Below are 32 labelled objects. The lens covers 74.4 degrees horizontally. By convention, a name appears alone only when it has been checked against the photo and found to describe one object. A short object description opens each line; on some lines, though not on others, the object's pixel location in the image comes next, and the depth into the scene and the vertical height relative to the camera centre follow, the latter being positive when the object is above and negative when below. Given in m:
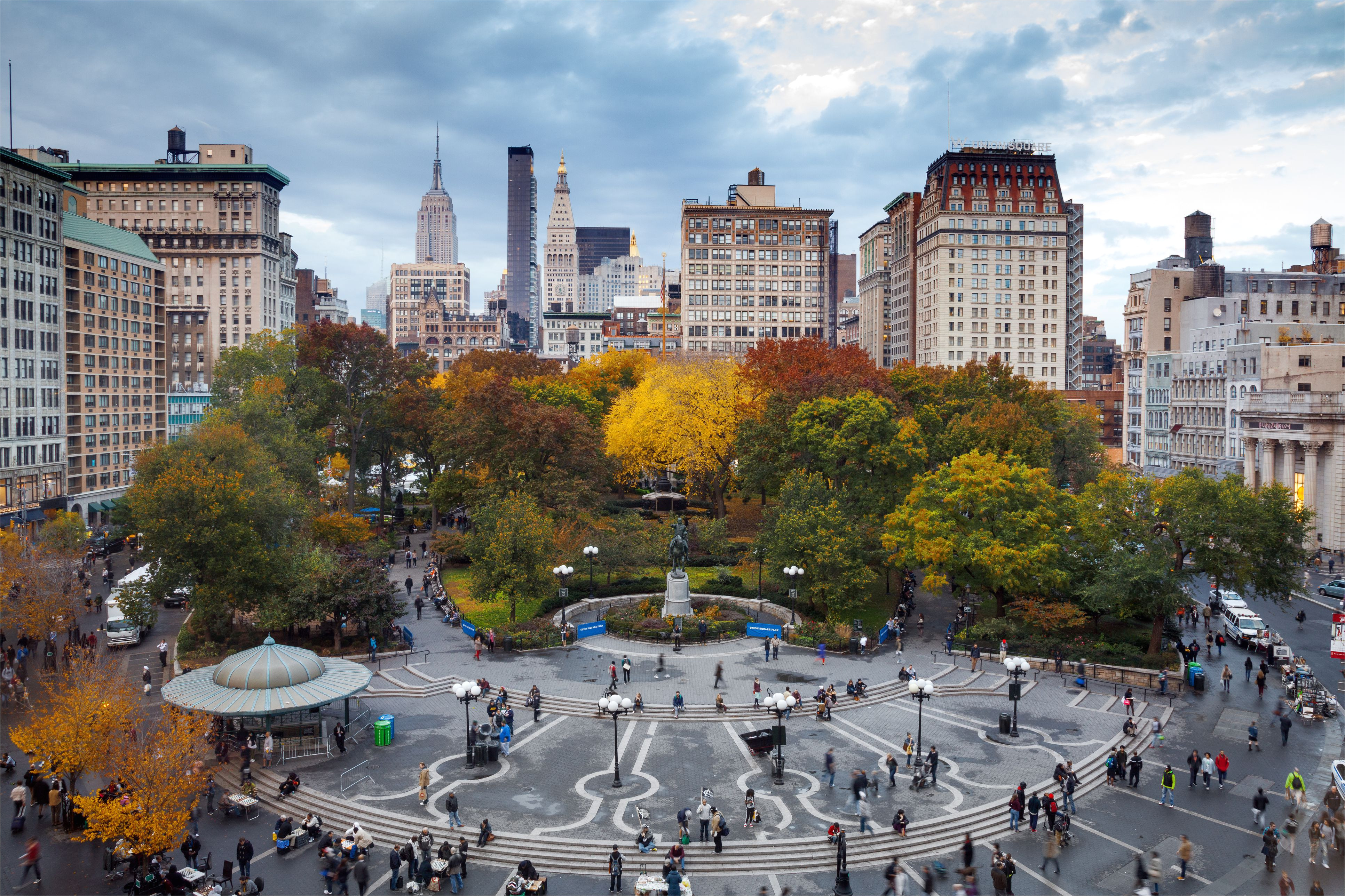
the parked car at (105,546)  67.14 -9.05
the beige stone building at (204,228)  128.50 +30.00
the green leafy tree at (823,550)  47.09 -6.36
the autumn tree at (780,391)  63.28 +3.22
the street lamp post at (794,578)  46.72 -8.30
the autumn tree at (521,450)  59.22 -1.30
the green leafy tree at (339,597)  43.12 -8.19
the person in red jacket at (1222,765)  30.53 -11.40
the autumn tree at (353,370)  76.94 +5.43
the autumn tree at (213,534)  41.50 -4.93
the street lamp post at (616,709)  29.05 -9.24
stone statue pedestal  48.62 -9.11
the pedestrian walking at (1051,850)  24.75 -11.67
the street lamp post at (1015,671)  33.22 -8.95
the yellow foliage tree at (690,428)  71.00 +0.38
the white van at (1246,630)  46.06 -10.44
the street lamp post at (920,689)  30.94 -8.97
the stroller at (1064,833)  26.33 -11.88
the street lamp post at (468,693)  30.75 -9.09
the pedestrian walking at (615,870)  23.78 -11.77
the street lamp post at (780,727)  29.84 -9.98
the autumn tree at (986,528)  44.78 -5.02
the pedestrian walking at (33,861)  24.03 -11.70
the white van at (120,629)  45.50 -10.30
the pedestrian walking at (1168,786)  28.72 -11.48
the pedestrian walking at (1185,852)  24.44 -11.55
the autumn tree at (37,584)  40.56 -7.47
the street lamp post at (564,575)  46.69 -7.94
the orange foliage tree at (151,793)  23.55 -9.99
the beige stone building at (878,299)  168.25 +26.34
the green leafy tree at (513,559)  46.25 -6.74
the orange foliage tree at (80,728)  26.08 -8.90
